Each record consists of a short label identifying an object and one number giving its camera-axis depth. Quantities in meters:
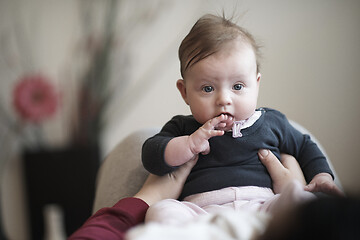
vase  2.51
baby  0.79
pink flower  2.37
